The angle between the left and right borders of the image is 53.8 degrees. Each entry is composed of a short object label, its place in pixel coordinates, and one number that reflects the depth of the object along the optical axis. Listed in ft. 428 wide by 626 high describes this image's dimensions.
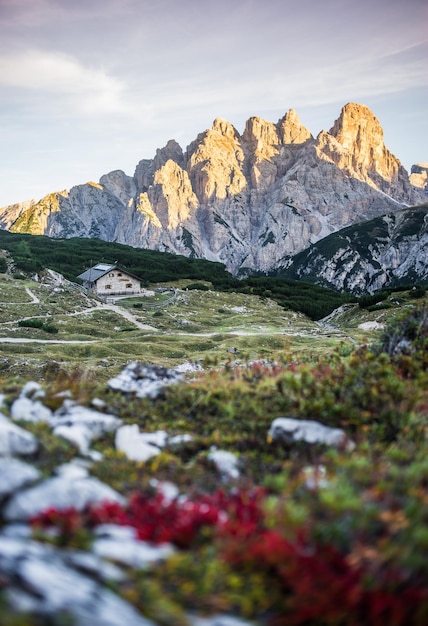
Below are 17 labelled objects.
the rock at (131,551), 15.80
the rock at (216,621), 13.30
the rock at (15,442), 23.04
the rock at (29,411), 30.62
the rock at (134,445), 26.07
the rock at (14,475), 19.04
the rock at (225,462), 24.31
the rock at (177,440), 28.58
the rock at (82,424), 26.81
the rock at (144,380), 37.17
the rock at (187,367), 78.20
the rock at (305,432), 27.17
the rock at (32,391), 34.63
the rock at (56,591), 12.42
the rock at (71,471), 21.38
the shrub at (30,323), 163.11
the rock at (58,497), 17.92
